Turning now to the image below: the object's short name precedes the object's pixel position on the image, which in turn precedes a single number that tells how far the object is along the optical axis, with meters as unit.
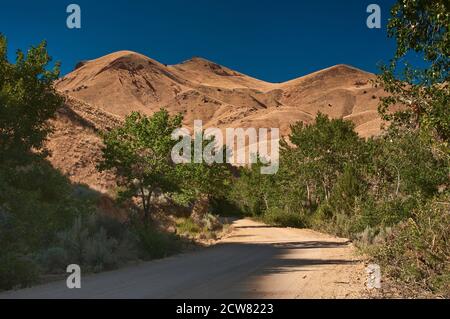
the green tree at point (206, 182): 39.62
